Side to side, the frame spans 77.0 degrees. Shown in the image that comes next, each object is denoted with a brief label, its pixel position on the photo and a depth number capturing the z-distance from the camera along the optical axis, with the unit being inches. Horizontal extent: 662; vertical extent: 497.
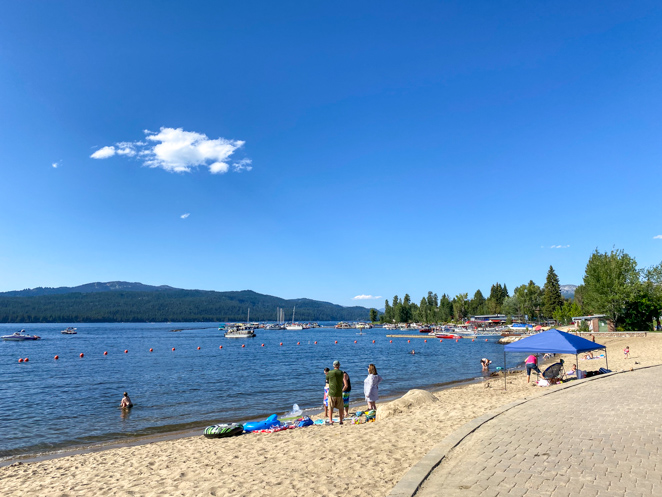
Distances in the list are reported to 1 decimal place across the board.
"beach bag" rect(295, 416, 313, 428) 526.2
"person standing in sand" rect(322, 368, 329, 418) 554.6
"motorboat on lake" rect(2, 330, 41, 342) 3963.6
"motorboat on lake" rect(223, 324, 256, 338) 4426.7
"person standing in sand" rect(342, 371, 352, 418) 550.9
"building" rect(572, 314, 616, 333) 2112.0
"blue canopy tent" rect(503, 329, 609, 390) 673.0
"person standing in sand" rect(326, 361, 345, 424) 520.7
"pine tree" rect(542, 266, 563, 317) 4488.2
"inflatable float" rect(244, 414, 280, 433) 540.1
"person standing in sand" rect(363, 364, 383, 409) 555.7
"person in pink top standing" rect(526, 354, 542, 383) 858.1
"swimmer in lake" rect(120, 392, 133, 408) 839.1
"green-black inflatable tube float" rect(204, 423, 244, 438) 528.7
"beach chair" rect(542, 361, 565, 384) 748.0
